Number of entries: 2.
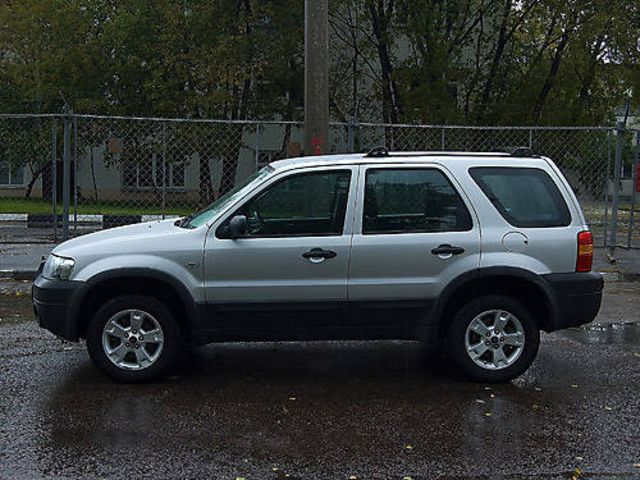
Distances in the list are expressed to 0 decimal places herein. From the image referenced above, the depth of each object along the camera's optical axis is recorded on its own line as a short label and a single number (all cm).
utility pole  1024
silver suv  641
